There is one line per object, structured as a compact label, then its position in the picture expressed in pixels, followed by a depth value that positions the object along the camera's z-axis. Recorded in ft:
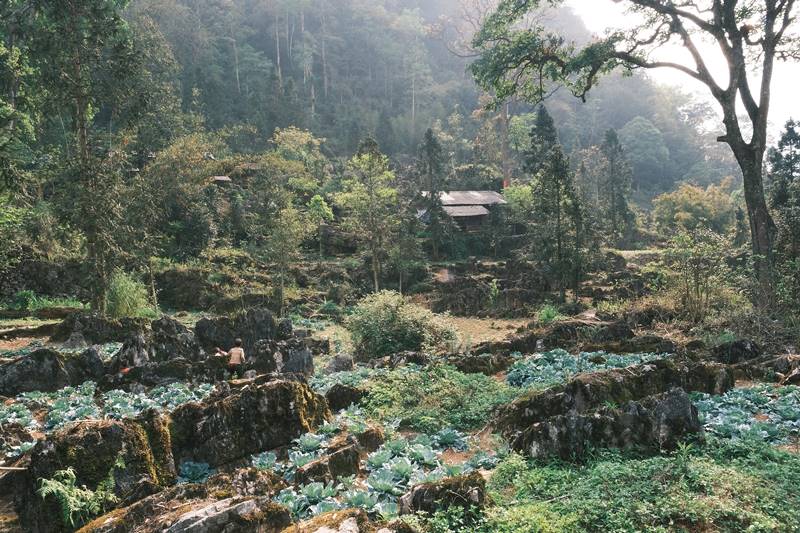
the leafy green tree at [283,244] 80.12
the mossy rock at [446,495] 13.35
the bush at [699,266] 48.91
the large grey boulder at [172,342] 36.88
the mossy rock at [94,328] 44.88
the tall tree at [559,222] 81.00
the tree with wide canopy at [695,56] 46.24
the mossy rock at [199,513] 12.19
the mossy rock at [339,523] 12.16
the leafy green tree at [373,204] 97.04
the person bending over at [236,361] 33.15
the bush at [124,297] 59.31
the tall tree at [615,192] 148.97
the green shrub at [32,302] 65.46
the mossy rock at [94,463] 14.84
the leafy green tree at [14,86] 49.49
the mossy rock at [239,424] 19.33
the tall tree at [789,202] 41.96
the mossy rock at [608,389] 20.49
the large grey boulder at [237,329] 43.37
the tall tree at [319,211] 116.62
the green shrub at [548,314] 63.00
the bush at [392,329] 46.39
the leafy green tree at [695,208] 149.38
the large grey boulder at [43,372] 29.58
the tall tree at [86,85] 53.36
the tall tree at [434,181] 118.52
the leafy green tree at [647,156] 243.40
